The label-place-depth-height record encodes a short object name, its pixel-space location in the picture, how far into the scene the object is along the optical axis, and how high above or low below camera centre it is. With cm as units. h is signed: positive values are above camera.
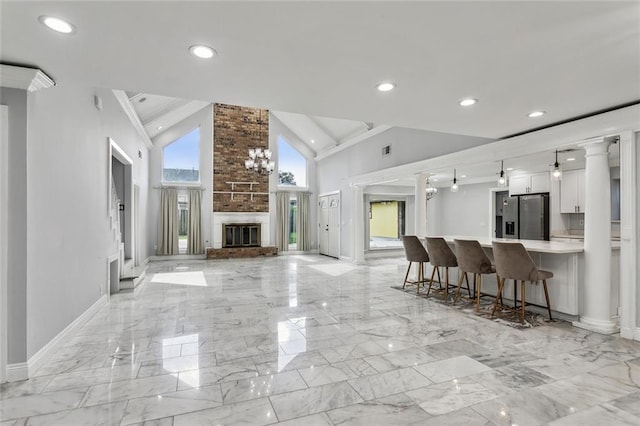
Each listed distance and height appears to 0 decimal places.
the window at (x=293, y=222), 1132 -23
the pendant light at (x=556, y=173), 461 +59
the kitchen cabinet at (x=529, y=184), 706 +71
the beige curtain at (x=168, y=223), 975 -22
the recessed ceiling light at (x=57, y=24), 183 +110
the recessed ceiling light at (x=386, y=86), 283 +114
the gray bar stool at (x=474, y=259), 443 -61
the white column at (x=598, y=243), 362 -31
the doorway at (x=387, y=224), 1243 -37
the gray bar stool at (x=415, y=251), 554 -61
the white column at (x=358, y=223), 883 -21
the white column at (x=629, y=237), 333 -22
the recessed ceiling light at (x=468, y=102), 321 +113
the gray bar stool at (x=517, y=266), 384 -61
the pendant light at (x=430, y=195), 976 +63
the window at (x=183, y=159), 1016 +177
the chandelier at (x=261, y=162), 855 +142
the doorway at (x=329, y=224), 994 -29
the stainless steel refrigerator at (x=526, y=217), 699 -4
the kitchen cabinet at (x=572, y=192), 641 +47
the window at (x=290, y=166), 1133 +173
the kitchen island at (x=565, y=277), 380 -74
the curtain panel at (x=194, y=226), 1002 -32
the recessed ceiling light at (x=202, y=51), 218 +112
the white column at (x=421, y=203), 631 +24
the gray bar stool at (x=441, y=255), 507 -62
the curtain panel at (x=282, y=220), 1099 -16
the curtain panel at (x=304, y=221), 1126 -19
